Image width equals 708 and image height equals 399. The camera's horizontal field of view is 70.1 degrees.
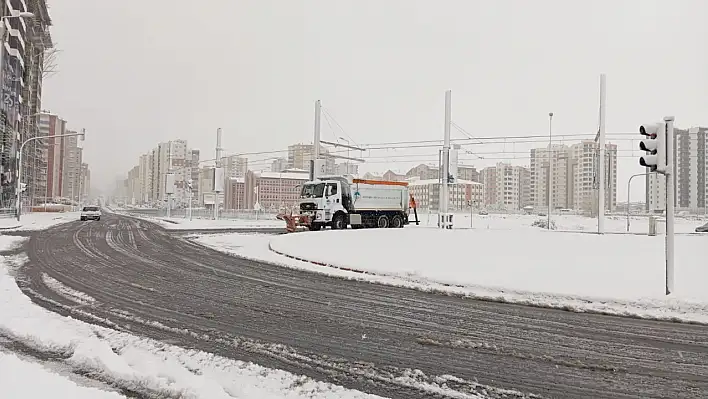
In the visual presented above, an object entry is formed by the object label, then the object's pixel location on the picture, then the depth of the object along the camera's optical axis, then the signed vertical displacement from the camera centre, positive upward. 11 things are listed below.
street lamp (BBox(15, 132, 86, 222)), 36.84 +1.10
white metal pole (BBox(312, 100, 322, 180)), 32.67 +4.99
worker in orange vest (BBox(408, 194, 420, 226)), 33.22 +0.24
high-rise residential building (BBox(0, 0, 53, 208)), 56.25 +13.46
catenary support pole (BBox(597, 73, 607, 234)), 26.50 +2.90
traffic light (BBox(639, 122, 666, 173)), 9.44 +1.25
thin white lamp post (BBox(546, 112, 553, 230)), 37.47 +4.39
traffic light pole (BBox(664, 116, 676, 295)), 9.27 +0.20
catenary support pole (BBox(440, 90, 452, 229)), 26.89 +2.42
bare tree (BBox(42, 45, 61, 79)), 86.39 +24.26
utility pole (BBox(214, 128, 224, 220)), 39.34 +2.50
